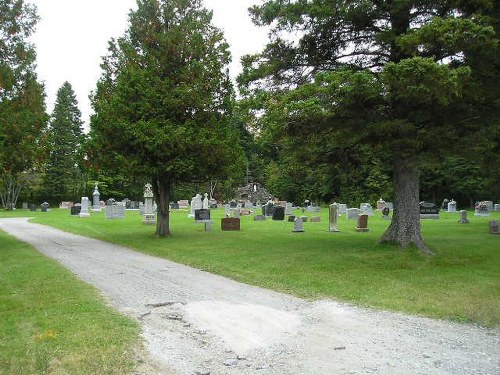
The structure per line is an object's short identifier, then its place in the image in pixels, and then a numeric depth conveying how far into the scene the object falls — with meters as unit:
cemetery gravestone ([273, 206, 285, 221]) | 29.42
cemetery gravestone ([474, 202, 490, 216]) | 34.41
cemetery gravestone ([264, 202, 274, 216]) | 33.25
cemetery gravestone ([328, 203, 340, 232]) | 21.64
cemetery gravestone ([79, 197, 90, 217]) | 33.89
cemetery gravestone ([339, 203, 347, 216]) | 36.53
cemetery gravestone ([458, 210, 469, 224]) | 27.02
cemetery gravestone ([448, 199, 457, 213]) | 39.59
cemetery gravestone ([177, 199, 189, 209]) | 50.34
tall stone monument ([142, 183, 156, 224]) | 26.91
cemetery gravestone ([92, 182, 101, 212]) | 40.37
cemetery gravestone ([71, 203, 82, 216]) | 36.15
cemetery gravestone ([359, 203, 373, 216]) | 33.94
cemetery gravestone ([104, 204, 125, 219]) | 31.11
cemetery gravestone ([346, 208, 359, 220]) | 30.53
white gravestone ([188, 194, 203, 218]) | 35.16
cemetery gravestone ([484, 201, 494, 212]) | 37.75
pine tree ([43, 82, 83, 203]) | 60.19
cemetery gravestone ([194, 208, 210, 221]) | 26.96
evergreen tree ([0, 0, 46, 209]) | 15.45
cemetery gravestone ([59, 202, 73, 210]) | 54.32
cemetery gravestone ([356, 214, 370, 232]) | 21.59
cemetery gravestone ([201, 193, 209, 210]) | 36.44
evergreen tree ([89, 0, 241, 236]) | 17.12
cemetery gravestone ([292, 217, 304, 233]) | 21.20
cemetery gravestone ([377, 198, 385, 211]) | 41.81
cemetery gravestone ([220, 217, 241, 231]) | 22.52
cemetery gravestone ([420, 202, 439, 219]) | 31.19
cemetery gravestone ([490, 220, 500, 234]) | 20.06
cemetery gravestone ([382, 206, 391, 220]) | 30.66
